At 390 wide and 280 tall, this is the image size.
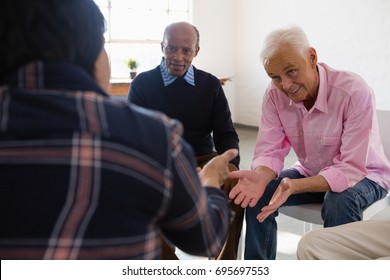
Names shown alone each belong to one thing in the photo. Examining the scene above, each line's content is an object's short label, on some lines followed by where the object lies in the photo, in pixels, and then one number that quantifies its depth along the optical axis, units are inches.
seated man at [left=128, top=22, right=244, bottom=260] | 81.7
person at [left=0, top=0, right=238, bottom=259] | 22.6
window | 219.9
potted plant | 214.1
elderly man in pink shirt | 63.4
